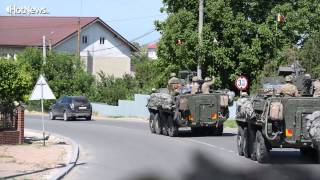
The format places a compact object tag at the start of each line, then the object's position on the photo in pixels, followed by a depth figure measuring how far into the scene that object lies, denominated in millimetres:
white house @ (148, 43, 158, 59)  135950
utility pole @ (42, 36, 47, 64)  56994
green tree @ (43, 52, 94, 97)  56438
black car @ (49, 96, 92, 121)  42091
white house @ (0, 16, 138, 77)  73125
